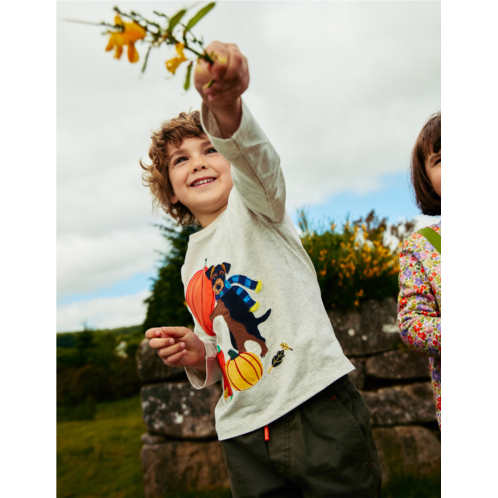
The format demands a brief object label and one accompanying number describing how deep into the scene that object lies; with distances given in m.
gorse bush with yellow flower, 3.09
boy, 1.17
